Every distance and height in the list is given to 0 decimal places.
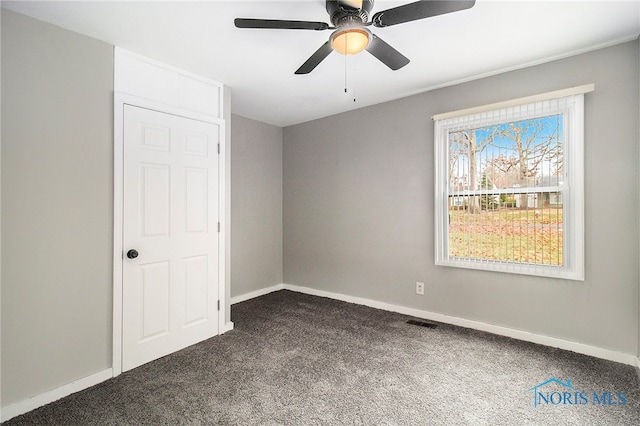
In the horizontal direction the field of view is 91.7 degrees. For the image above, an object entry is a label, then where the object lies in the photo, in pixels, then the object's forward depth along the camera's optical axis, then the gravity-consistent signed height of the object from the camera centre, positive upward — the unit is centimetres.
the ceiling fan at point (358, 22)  156 +104
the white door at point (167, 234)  245 -19
